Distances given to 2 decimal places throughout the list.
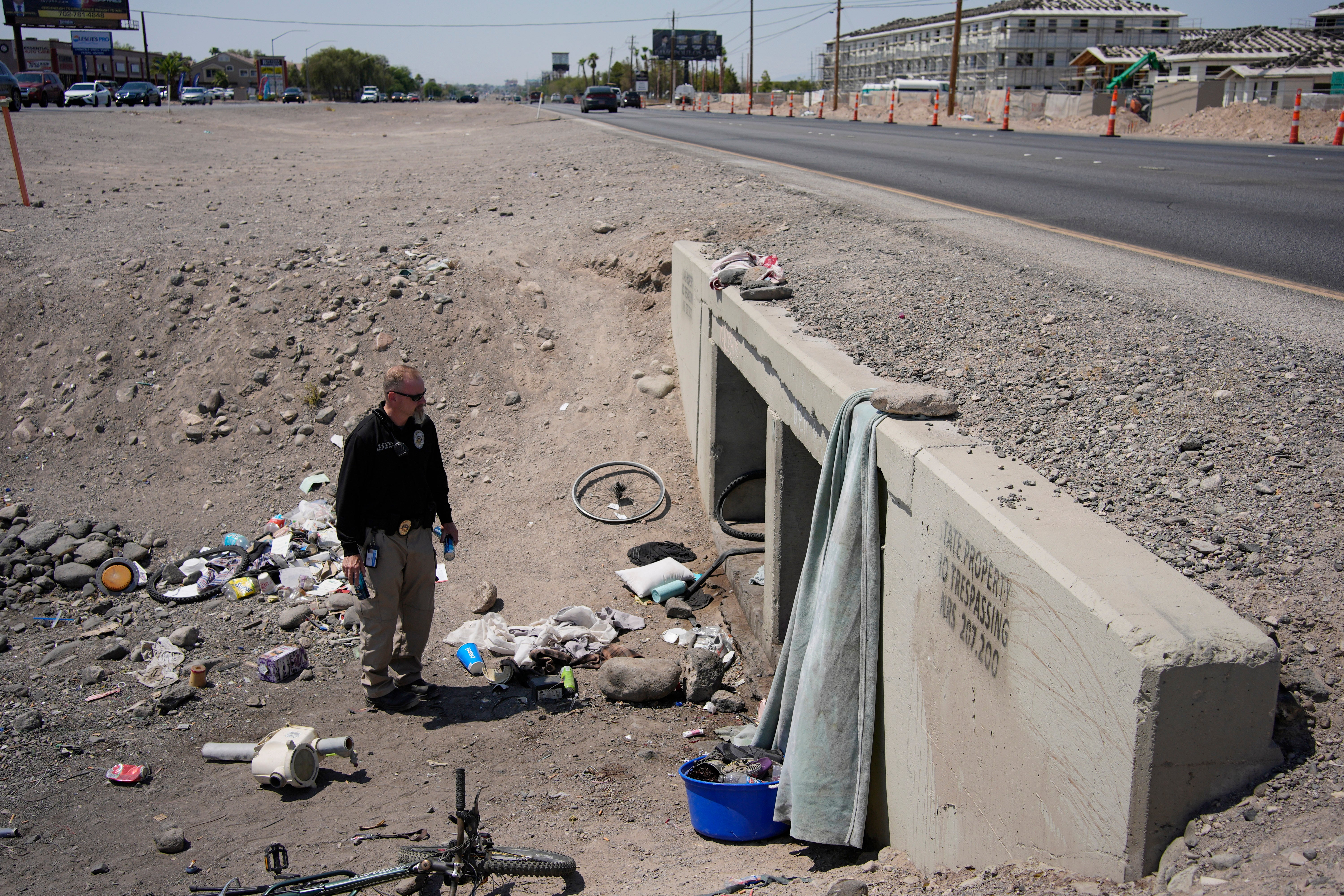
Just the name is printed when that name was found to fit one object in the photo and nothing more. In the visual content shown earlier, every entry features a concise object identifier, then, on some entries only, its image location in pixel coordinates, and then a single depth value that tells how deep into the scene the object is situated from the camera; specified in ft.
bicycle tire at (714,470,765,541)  24.75
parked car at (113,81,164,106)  151.43
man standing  16.20
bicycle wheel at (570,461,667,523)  26.99
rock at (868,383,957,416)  12.48
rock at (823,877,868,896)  9.78
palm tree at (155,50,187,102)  310.86
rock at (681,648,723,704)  18.92
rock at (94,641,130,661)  20.65
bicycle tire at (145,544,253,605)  23.47
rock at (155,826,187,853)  13.97
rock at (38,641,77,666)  20.62
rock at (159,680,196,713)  18.54
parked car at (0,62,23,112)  117.91
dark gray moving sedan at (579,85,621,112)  156.25
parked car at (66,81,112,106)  141.18
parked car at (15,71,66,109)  133.69
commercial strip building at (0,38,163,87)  276.21
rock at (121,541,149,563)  25.46
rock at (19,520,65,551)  25.16
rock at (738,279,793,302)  22.16
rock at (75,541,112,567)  24.72
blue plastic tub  13.44
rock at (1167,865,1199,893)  6.74
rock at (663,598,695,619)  22.56
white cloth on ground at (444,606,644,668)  20.58
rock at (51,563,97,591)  23.93
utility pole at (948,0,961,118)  127.54
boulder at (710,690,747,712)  18.63
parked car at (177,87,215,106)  176.35
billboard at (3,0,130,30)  212.64
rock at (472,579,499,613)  23.25
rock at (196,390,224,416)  30.78
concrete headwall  7.06
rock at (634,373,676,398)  30.71
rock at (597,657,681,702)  18.78
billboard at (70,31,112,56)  233.55
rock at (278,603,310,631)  21.99
